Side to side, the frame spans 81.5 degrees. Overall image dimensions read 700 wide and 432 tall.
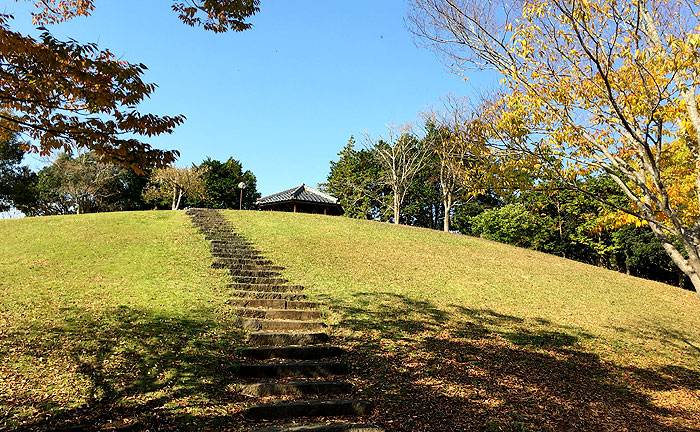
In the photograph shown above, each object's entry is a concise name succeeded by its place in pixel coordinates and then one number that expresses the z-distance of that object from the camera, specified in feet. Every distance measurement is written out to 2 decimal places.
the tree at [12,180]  112.16
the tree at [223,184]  157.99
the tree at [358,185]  135.03
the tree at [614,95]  18.63
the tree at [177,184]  123.03
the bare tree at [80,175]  125.80
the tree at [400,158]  108.58
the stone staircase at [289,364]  15.87
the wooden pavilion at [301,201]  119.03
